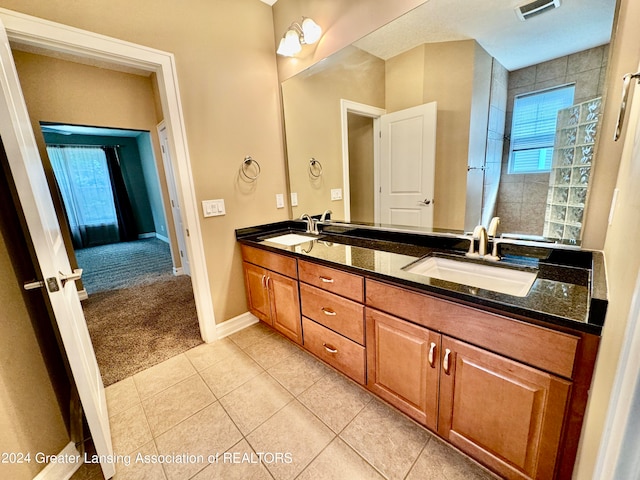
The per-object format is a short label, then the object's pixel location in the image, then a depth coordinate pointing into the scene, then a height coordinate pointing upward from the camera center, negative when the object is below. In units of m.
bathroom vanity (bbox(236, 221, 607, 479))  0.84 -0.62
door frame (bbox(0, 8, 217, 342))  1.36 +0.82
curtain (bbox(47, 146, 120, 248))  5.50 +0.11
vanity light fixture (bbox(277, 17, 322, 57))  1.88 +1.09
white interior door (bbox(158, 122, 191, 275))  3.58 -0.07
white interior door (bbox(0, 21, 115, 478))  0.98 -0.11
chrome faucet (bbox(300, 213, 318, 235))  2.34 -0.34
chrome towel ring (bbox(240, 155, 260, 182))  2.20 +0.19
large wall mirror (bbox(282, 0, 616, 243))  1.08 +0.35
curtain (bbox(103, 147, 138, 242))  6.04 -0.09
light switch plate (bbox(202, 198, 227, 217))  2.04 -0.13
